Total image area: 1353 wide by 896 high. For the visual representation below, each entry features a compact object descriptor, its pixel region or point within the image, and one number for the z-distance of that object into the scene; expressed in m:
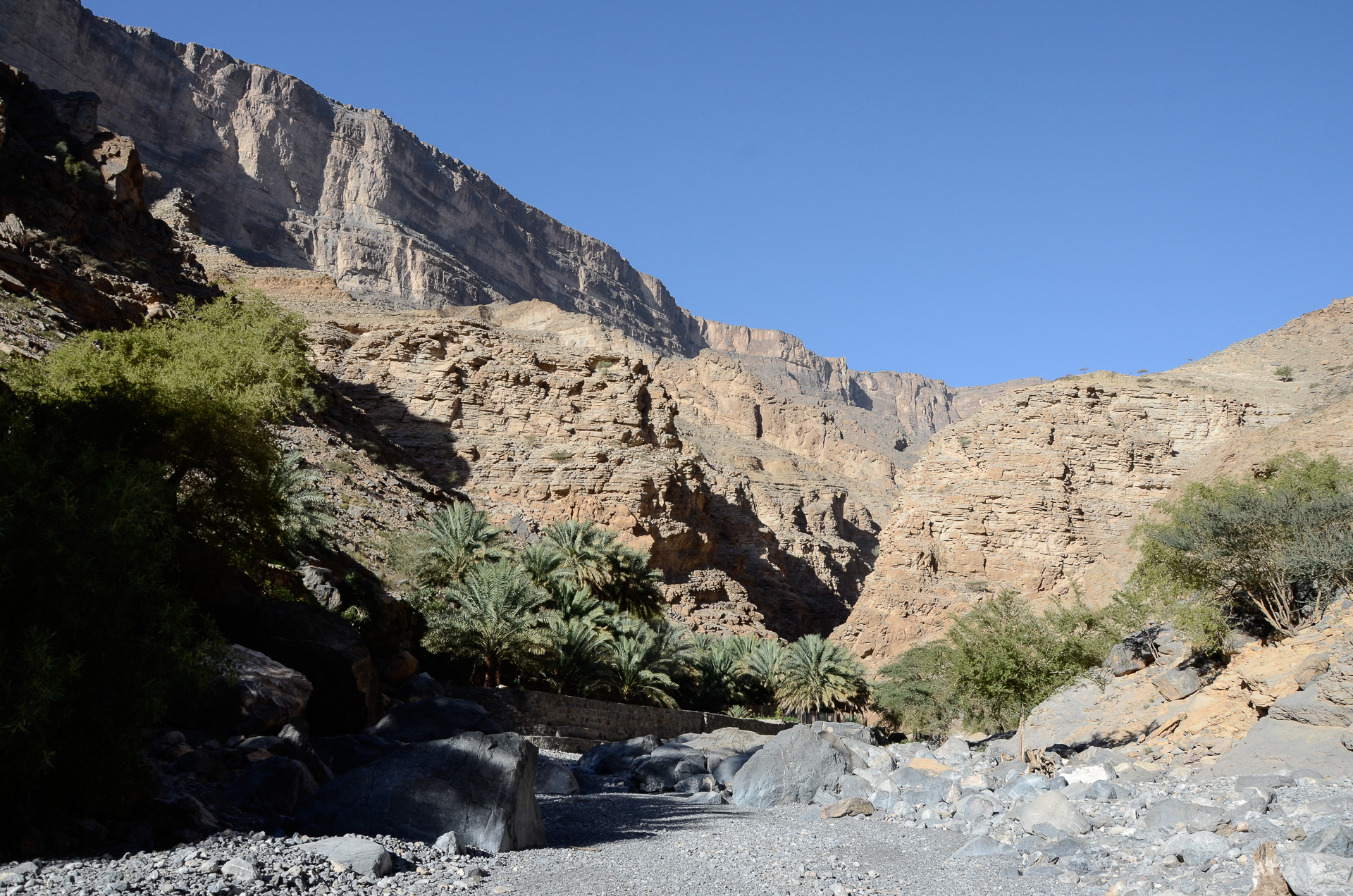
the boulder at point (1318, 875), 6.01
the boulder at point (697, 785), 14.72
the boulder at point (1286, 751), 10.39
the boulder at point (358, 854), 6.80
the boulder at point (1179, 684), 15.45
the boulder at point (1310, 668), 12.23
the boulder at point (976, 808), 11.08
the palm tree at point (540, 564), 23.44
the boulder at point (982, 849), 9.16
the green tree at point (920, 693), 31.19
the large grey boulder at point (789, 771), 13.80
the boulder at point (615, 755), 16.55
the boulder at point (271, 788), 8.05
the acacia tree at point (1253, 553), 14.57
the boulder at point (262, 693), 9.68
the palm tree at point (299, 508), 16.86
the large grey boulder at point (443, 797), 8.00
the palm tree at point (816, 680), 30.45
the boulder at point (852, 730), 22.06
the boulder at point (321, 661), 11.74
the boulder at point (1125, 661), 18.45
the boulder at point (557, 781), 13.25
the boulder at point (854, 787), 13.73
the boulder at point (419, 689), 14.95
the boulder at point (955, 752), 17.38
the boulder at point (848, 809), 12.09
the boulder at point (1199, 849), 7.63
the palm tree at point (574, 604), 23.23
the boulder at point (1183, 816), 8.69
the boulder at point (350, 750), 10.14
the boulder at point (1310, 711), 10.87
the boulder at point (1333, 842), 6.76
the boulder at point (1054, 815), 9.57
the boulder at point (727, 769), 15.44
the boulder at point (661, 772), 15.02
